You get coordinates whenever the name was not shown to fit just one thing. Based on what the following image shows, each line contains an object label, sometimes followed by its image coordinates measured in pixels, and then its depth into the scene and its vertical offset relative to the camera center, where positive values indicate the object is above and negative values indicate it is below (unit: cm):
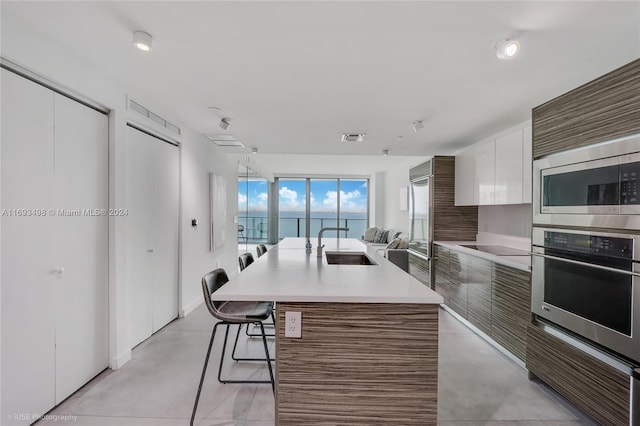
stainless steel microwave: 165 +17
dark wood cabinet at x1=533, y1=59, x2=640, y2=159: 166 +63
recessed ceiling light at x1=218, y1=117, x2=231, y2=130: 331 +96
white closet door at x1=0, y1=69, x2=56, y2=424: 168 -26
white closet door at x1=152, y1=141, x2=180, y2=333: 327 -26
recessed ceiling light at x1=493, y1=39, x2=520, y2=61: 171 +94
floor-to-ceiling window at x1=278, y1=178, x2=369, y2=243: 1027 +23
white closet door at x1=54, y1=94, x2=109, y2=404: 206 -26
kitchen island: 162 -82
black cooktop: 318 -43
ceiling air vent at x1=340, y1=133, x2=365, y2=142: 394 +98
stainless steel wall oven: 164 -45
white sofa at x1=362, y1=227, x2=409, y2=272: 553 -70
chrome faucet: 281 -34
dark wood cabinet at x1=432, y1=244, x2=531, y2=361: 257 -85
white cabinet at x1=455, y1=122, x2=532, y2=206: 294 +46
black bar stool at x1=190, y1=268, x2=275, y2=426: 186 -67
